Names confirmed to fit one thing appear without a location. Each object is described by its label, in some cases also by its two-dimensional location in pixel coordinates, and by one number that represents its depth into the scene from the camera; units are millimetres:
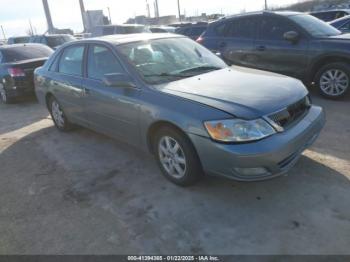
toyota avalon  2967
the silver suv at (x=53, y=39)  14047
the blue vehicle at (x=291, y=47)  6117
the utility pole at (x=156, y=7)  58844
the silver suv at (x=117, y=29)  14484
